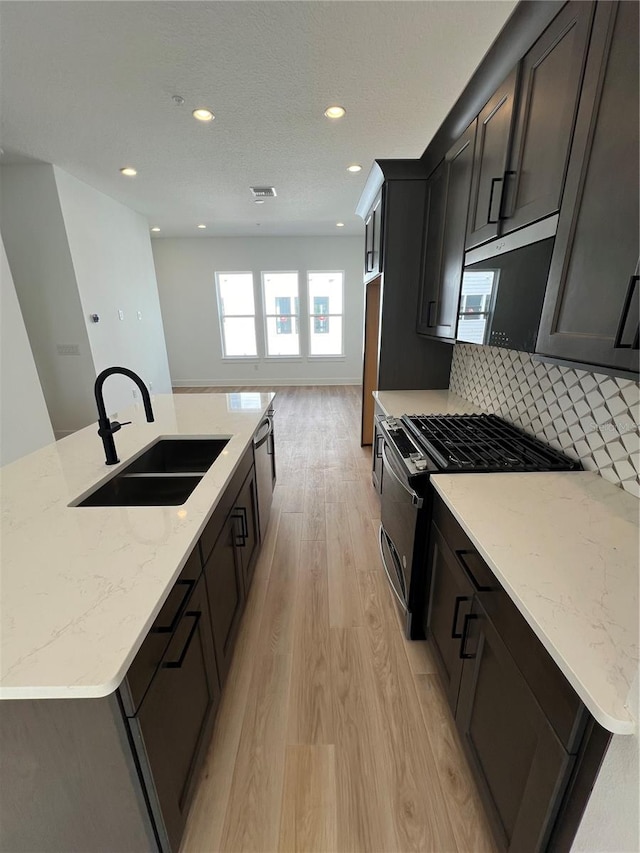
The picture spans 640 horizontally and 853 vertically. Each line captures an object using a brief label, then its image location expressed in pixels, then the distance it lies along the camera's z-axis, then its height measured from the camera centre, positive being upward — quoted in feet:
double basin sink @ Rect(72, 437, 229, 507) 4.86 -2.44
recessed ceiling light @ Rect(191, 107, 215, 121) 8.15 +4.46
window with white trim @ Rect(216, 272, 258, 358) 23.20 -0.13
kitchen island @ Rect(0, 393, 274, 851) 2.32 -2.52
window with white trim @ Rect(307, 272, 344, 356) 23.07 -0.06
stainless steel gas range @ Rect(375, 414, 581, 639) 4.80 -2.06
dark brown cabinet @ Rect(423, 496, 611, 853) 2.36 -3.20
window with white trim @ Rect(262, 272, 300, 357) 23.11 -0.09
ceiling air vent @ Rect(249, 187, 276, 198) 13.34 +4.44
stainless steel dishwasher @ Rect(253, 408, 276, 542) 7.17 -3.29
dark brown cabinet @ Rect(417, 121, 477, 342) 6.09 +1.38
